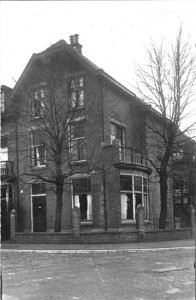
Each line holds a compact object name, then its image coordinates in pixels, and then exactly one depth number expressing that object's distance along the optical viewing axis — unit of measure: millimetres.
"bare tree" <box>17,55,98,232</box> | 12312
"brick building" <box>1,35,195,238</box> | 9016
